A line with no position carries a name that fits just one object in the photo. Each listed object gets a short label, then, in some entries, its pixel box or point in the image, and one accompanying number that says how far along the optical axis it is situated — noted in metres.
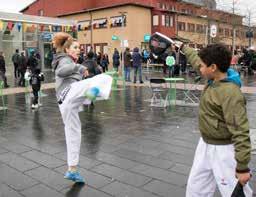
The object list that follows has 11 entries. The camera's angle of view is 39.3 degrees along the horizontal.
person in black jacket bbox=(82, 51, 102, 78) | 9.16
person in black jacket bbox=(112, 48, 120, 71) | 23.34
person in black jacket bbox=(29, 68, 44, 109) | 10.15
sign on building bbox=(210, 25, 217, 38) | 15.71
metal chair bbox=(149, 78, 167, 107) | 10.12
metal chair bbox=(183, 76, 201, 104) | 11.09
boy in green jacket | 2.26
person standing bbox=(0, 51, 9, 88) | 15.96
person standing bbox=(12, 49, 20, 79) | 19.78
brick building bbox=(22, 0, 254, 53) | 45.50
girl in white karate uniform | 3.85
